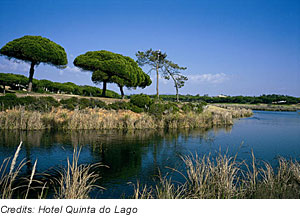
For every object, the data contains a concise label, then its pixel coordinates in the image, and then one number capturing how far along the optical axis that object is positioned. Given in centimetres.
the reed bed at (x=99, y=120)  1789
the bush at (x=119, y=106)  2538
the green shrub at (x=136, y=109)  2564
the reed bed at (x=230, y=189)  561
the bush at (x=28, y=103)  2034
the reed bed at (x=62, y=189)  494
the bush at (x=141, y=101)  2672
